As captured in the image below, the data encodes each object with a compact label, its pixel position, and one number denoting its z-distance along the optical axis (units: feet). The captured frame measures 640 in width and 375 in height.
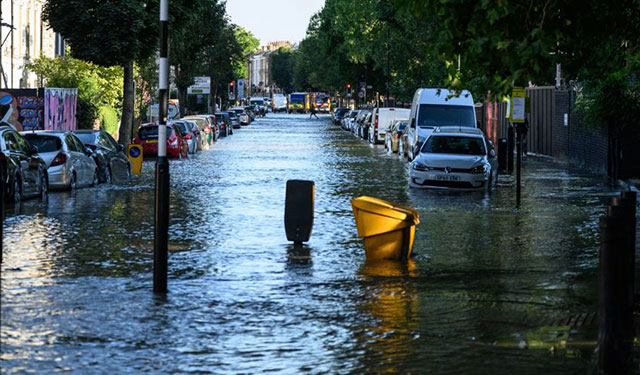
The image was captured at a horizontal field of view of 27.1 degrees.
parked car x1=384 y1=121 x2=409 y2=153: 163.63
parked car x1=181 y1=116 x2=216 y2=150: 184.55
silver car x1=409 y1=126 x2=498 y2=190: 93.04
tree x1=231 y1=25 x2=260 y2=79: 309.71
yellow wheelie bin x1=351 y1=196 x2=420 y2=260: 51.24
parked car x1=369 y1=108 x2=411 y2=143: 198.90
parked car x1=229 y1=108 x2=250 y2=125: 351.81
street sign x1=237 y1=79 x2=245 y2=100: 625.41
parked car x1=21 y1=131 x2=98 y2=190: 88.69
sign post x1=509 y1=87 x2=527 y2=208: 87.40
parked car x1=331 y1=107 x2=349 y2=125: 361.67
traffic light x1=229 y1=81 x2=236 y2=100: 445.09
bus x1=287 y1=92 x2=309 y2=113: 627.87
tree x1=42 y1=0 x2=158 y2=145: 144.87
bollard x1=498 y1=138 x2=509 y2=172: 121.80
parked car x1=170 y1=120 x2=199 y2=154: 160.15
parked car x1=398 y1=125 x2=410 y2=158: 144.70
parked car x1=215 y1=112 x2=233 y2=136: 248.52
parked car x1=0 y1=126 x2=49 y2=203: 75.82
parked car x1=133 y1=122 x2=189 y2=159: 148.05
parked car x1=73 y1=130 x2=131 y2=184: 101.76
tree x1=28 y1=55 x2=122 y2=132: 170.40
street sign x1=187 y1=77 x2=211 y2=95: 305.73
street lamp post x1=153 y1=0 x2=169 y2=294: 39.60
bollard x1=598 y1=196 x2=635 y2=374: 28.30
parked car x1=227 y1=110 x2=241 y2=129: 319.88
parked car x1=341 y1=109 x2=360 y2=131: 290.42
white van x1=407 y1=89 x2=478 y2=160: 131.57
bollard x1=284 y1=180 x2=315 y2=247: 55.98
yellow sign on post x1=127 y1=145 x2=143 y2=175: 115.34
